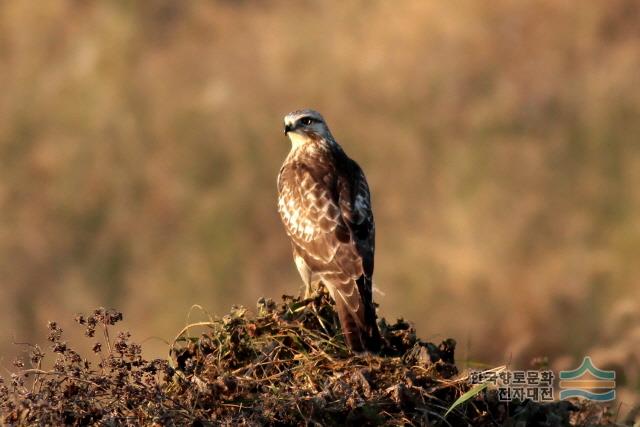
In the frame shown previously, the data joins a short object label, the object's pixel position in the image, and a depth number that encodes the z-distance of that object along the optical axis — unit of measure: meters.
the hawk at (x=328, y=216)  17.66
